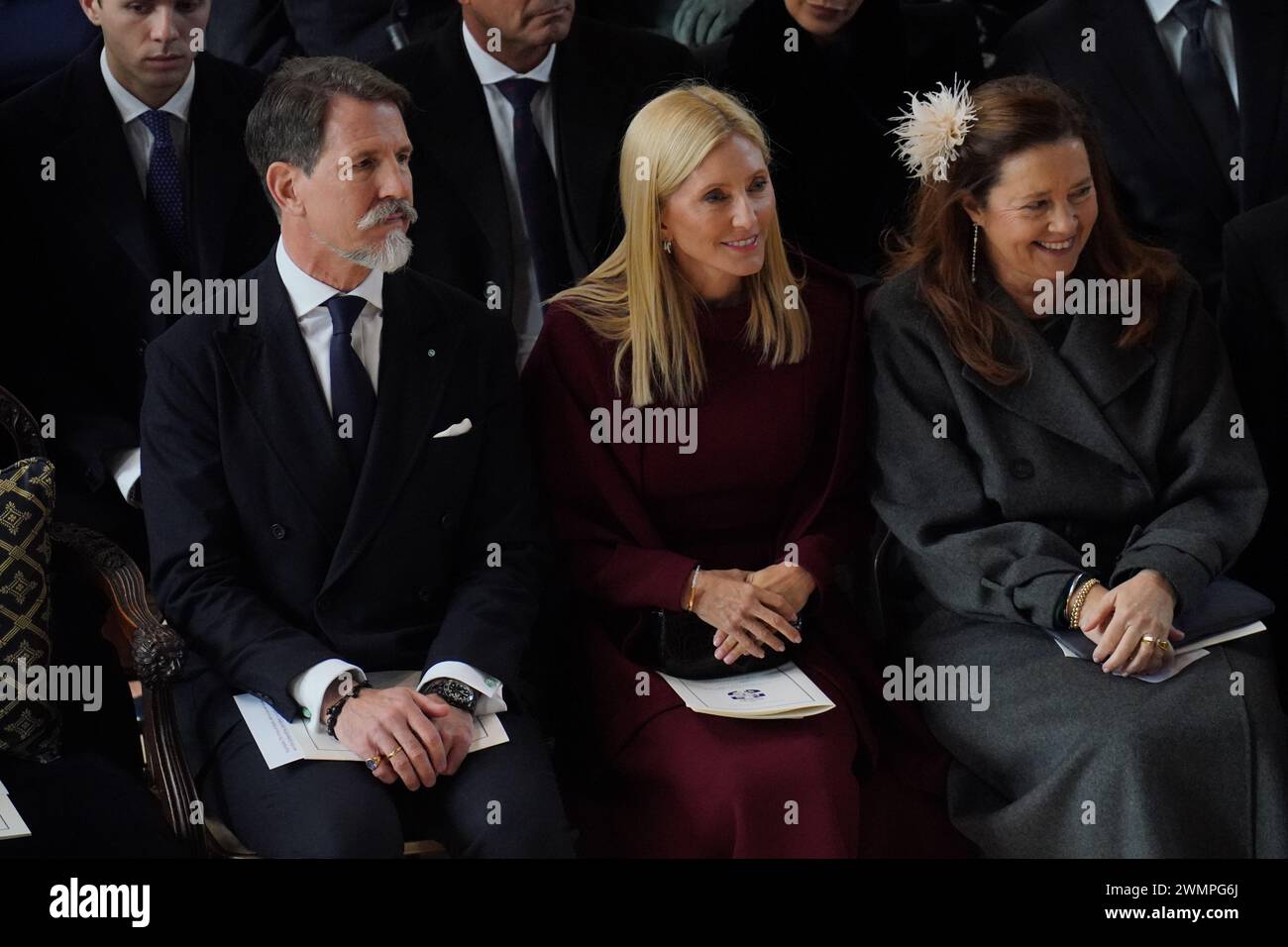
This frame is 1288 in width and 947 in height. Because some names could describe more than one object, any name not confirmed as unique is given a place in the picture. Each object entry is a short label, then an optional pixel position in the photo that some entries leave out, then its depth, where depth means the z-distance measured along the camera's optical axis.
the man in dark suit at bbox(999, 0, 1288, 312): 7.32
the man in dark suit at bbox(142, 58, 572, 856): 5.68
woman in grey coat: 5.89
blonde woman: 6.11
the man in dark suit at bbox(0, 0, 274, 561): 6.78
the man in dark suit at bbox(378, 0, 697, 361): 7.05
